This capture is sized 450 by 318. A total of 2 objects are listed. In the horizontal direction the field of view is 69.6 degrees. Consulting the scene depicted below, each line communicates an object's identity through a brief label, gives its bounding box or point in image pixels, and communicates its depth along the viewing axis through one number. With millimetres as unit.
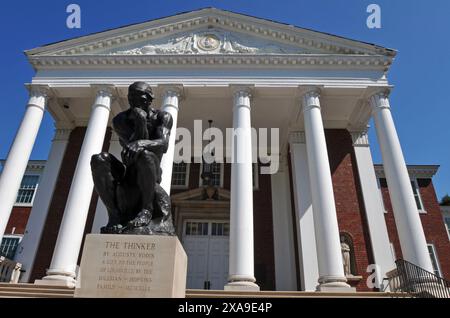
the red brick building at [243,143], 12047
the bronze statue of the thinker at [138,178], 4500
